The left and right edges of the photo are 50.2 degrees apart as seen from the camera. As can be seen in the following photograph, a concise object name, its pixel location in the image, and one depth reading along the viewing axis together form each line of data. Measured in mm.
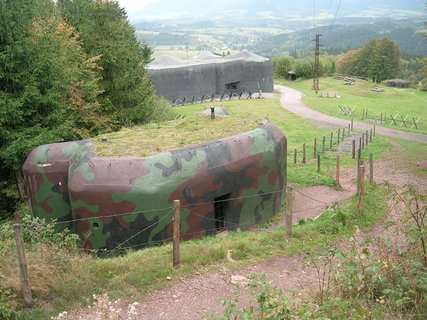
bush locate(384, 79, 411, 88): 74344
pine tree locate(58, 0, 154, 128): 21703
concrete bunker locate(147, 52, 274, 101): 44625
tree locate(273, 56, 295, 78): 70062
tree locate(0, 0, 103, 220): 14422
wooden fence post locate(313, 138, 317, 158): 23412
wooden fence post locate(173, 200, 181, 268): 8992
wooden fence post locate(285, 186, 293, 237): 10453
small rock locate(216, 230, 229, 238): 12284
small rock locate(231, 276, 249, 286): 8752
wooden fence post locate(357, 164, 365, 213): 12133
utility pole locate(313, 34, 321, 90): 54806
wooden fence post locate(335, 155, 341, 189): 16773
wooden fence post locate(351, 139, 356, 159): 22969
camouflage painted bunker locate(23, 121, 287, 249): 11445
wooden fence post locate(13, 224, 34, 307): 7559
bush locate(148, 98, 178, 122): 24925
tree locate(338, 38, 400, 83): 78438
